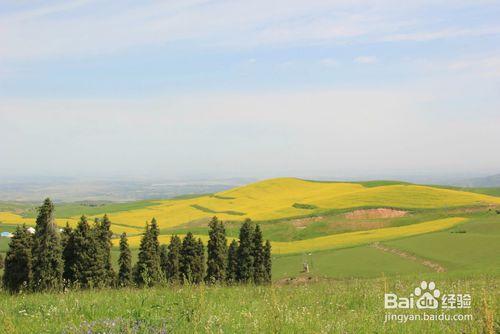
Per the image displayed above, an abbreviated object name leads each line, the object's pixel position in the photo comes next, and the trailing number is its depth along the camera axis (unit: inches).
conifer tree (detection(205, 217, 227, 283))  2023.9
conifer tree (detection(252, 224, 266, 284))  1957.4
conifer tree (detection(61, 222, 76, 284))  1789.0
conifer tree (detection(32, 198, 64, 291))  1686.8
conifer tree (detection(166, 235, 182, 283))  2150.6
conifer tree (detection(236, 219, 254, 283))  1964.4
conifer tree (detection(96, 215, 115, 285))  1830.7
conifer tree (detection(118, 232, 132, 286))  1977.1
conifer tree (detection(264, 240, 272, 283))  1974.7
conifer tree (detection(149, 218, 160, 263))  1872.5
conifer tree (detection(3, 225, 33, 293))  1812.3
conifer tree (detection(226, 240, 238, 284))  2042.3
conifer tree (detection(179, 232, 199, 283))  2078.0
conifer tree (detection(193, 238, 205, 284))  2089.2
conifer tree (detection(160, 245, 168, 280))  2174.7
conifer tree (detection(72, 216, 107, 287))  1737.2
